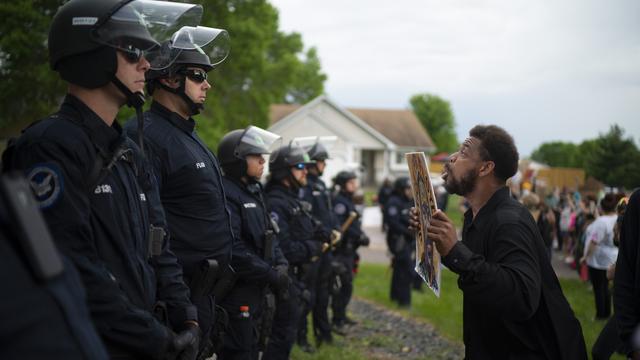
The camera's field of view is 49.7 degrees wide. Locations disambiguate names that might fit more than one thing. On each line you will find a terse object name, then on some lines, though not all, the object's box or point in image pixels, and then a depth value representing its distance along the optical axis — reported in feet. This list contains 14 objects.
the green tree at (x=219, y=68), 39.45
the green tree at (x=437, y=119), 344.90
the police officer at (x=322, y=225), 34.86
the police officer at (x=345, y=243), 38.60
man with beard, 11.89
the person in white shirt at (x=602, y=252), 36.78
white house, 169.58
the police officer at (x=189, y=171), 14.33
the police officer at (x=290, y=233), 25.22
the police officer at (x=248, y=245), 18.78
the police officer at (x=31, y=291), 4.42
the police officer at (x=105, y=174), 8.73
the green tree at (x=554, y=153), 342.91
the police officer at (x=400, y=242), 45.57
